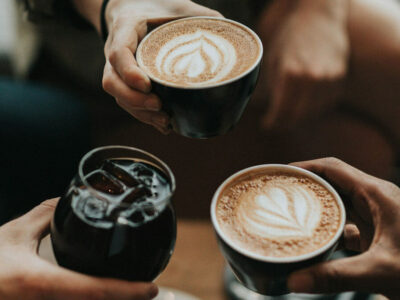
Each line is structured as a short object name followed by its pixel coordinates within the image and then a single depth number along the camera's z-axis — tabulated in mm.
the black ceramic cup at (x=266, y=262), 467
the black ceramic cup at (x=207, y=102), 522
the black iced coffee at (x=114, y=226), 467
